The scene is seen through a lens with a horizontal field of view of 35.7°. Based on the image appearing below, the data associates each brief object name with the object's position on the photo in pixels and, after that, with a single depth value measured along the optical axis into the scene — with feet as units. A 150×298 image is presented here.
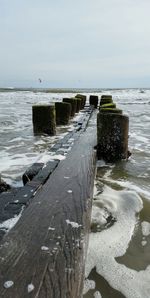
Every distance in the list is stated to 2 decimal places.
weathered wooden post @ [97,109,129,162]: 13.30
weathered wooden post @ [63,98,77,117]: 31.96
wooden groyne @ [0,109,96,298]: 3.82
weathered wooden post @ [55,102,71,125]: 26.29
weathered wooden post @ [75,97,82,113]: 37.64
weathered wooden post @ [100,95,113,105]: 39.30
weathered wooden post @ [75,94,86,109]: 44.46
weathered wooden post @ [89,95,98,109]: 46.92
